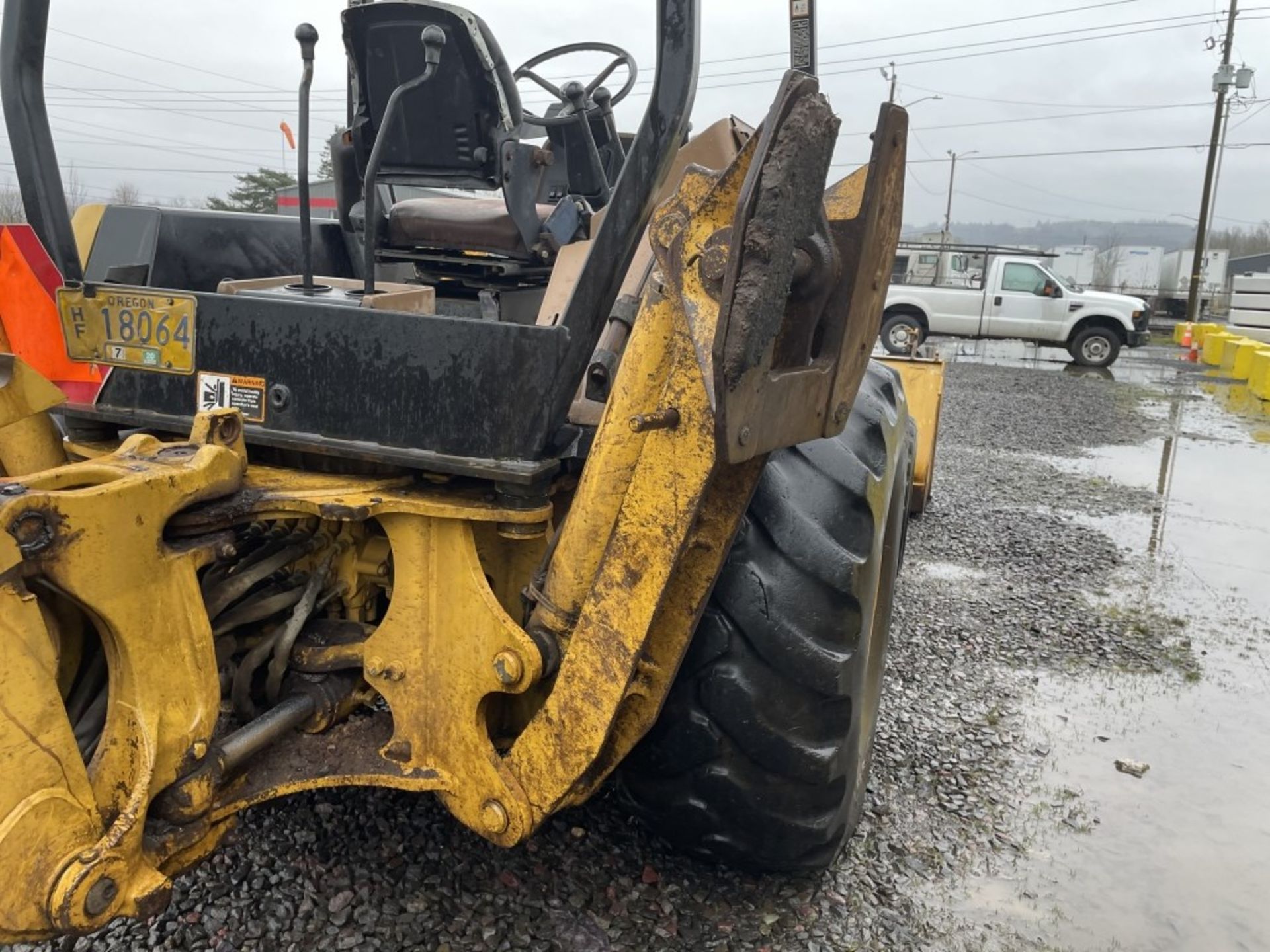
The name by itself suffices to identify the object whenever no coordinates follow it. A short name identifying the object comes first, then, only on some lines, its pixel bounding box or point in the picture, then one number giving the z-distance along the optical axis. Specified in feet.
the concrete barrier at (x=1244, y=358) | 43.75
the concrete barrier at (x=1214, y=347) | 50.96
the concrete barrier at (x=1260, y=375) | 38.37
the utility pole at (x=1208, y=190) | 72.13
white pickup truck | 50.26
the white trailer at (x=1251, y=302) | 62.23
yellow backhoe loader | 5.08
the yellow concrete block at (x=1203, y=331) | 56.63
